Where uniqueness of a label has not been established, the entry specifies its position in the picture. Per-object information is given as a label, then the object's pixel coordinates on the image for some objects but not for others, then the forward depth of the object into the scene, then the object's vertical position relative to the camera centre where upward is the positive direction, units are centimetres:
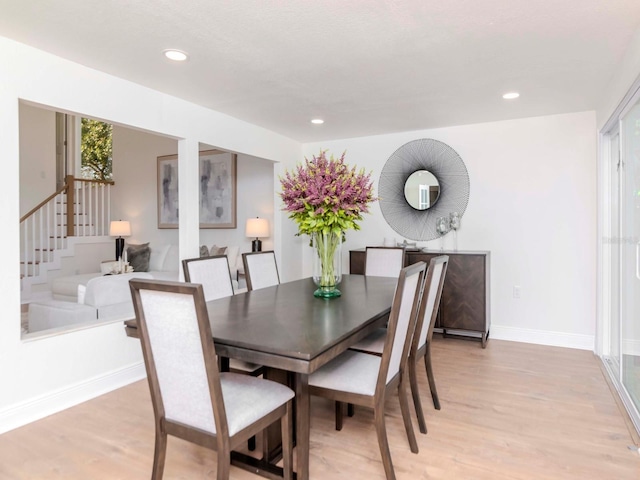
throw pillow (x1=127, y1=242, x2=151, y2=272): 614 -29
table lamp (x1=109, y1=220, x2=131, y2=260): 666 +12
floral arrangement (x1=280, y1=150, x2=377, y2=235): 237 +25
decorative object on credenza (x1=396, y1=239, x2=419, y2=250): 454 -8
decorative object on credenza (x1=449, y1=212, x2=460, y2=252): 446 +16
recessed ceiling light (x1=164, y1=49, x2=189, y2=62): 259 +118
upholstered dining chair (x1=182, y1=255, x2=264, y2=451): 273 -26
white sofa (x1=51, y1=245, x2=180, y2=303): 531 -47
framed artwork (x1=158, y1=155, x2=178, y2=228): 648 +76
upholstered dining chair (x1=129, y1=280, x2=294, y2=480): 146 -55
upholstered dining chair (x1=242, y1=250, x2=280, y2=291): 324 -26
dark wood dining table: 156 -41
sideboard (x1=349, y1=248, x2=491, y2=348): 401 -57
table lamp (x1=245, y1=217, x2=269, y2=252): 541 +12
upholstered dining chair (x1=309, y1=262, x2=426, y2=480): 182 -66
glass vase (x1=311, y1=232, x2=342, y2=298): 258 -16
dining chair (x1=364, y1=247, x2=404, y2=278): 378 -22
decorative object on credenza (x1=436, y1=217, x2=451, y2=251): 450 +13
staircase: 608 +23
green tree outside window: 954 +207
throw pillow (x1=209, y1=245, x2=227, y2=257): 564 -16
